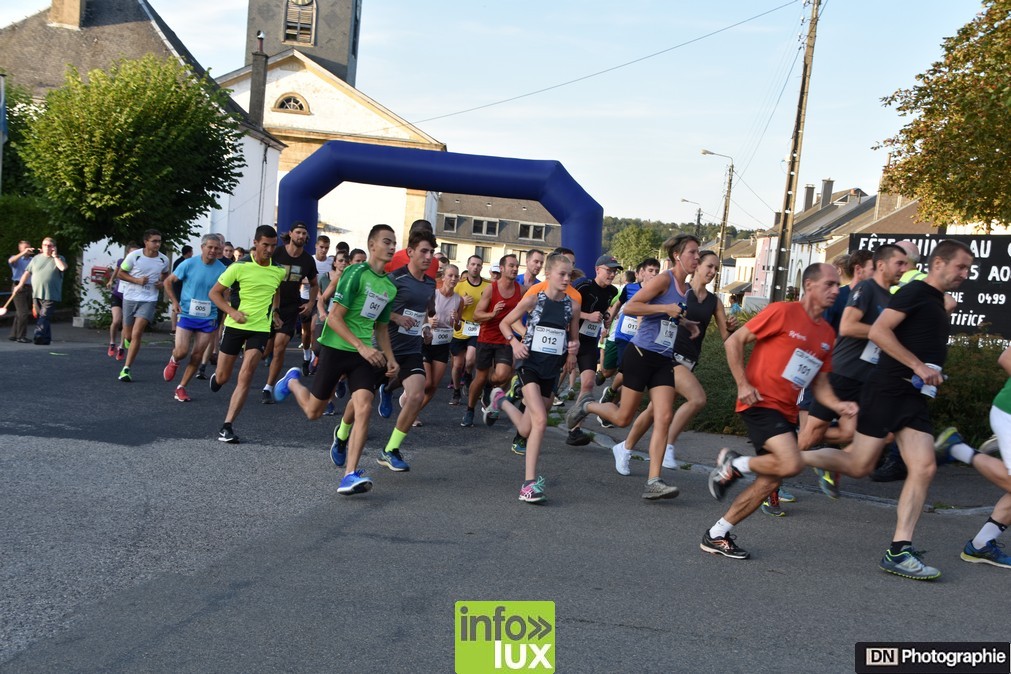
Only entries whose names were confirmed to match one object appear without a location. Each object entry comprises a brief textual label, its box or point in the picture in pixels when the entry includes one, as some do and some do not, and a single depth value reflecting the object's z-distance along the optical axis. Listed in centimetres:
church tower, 6397
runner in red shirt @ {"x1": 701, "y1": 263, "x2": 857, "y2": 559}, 652
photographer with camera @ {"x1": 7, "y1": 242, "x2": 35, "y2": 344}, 1841
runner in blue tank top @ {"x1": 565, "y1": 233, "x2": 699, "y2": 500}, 823
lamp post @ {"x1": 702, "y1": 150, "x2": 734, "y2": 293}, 5309
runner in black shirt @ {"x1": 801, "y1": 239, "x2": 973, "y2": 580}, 636
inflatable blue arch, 2022
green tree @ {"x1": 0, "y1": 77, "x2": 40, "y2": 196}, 3050
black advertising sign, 1474
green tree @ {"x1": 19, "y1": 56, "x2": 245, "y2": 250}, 2227
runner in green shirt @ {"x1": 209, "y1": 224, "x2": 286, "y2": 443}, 1035
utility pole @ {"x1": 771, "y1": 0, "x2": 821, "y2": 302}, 2253
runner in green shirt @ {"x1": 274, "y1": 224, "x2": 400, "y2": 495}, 761
